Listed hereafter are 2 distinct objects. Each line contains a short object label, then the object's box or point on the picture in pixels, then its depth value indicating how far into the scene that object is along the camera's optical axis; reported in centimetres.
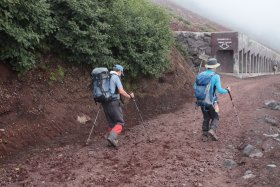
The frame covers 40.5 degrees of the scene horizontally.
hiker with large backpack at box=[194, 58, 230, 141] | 925
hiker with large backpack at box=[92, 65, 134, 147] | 859
